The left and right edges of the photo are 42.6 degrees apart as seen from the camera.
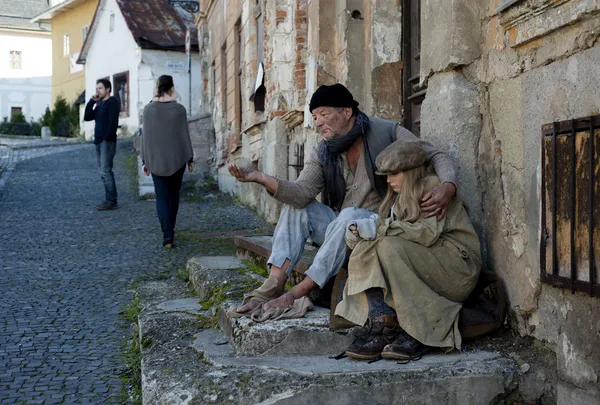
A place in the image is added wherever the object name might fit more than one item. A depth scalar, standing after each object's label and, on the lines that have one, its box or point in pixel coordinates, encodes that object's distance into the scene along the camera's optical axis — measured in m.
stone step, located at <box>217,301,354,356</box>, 3.46
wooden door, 5.74
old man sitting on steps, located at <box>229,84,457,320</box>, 3.71
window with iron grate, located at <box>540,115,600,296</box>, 2.78
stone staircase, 2.96
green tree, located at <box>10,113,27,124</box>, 42.69
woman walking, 7.73
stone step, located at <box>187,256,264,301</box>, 4.61
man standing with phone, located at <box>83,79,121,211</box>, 10.32
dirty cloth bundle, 3.68
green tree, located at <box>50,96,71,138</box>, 37.16
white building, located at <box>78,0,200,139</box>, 27.58
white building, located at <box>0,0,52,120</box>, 48.31
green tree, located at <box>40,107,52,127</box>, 37.96
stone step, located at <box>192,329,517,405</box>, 2.95
